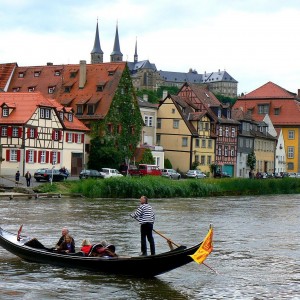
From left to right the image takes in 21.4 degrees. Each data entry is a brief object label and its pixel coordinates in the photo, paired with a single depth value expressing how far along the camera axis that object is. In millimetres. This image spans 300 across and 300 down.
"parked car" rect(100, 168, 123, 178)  73575
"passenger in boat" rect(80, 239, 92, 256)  23205
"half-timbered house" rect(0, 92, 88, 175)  73375
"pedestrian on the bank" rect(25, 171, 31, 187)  63212
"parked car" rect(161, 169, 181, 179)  82812
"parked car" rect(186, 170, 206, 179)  87744
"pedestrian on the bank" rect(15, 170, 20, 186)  65562
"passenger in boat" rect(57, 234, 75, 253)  23688
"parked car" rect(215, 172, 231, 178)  96131
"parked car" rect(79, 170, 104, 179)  71375
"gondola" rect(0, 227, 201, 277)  21141
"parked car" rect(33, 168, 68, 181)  66688
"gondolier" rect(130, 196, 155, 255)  23828
